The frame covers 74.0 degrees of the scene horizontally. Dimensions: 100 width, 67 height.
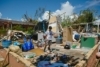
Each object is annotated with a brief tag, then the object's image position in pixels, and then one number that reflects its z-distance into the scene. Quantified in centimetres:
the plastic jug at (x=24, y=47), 439
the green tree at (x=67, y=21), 1508
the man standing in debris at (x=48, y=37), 405
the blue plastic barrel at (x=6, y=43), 498
